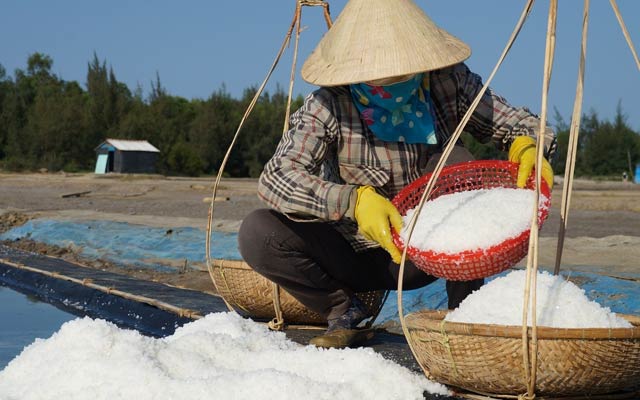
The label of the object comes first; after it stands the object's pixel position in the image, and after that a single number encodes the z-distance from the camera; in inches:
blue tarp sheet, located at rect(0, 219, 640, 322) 132.1
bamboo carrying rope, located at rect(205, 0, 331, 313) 120.0
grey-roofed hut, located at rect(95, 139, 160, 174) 948.0
